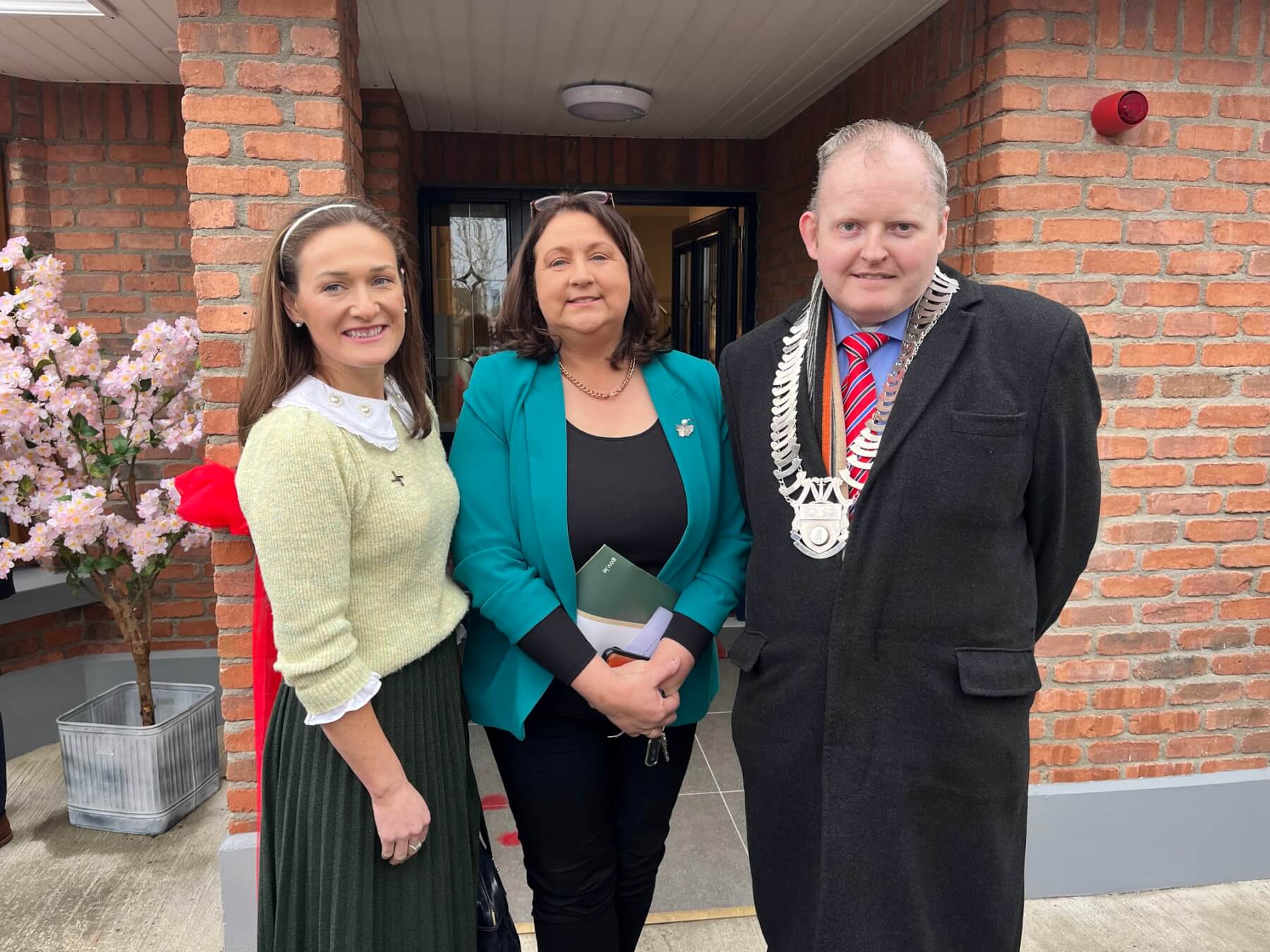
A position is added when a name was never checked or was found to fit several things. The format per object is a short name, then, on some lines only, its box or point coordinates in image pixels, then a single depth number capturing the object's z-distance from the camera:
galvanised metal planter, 3.30
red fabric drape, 2.17
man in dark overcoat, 1.43
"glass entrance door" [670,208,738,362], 5.50
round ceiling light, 3.91
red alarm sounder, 2.47
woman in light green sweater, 1.39
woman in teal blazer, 1.74
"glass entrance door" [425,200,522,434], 5.26
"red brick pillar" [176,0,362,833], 2.32
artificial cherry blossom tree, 3.09
